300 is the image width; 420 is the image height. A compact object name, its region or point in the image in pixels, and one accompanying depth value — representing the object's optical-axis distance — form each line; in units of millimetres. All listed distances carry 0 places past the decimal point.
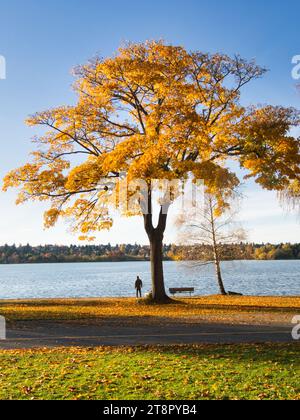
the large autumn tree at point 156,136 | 25125
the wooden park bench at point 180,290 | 40550
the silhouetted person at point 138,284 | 37128
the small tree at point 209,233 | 42562
